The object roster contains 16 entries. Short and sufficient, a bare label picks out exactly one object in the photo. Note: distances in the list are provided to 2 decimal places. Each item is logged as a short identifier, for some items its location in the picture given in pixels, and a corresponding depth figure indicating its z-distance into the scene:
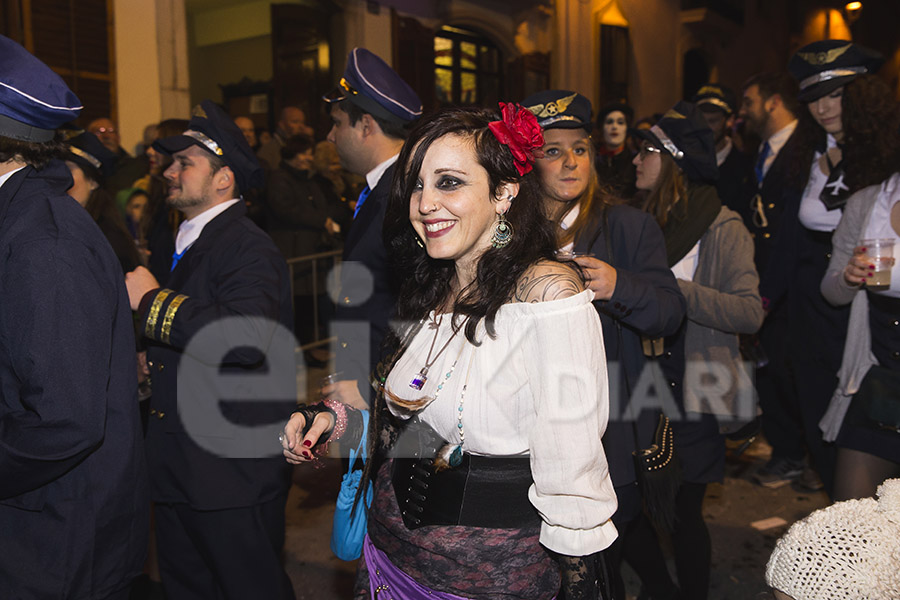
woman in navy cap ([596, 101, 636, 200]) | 6.76
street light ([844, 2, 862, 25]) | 25.66
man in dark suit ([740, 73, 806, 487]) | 5.21
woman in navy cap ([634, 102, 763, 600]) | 3.30
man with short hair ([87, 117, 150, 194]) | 7.43
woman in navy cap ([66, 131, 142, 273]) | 3.85
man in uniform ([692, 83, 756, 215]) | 5.76
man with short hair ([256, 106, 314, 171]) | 8.83
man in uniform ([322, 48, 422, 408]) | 3.10
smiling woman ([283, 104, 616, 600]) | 1.79
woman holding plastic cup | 3.07
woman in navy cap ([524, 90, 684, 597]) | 2.75
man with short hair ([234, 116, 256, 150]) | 8.17
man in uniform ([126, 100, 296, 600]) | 2.85
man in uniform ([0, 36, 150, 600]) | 1.95
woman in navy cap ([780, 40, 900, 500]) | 3.89
